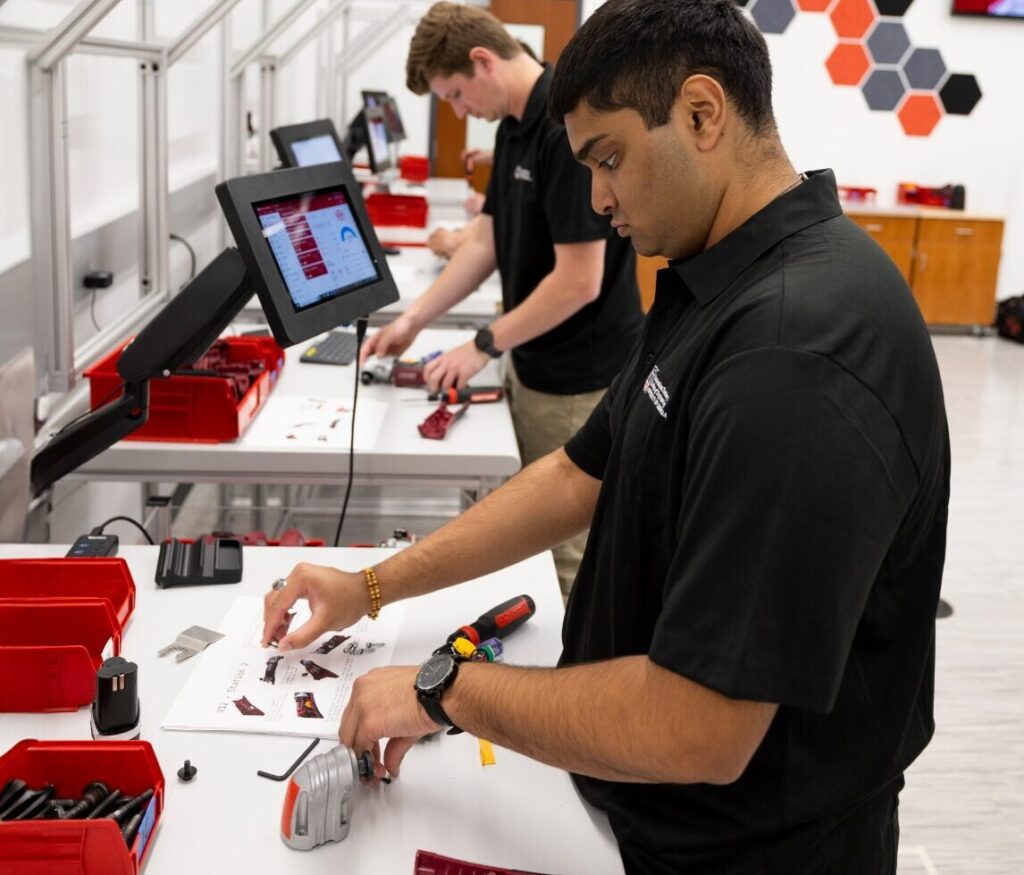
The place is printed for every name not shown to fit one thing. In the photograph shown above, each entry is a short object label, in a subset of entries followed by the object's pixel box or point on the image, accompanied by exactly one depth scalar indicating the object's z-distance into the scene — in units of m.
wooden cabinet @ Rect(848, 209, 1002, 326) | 7.27
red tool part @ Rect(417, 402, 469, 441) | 2.19
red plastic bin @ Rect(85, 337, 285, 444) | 2.05
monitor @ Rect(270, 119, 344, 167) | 3.10
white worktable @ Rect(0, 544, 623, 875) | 1.03
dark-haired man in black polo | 0.85
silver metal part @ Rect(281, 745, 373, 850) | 1.03
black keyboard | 2.68
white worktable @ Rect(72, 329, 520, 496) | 2.05
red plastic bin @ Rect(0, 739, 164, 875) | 0.94
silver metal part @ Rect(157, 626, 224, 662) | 1.37
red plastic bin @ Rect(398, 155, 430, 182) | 6.34
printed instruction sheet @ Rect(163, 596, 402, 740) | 1.23
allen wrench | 1.14
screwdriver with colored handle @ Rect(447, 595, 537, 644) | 1.39
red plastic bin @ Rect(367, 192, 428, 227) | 4.72
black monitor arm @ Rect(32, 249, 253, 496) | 1.62
